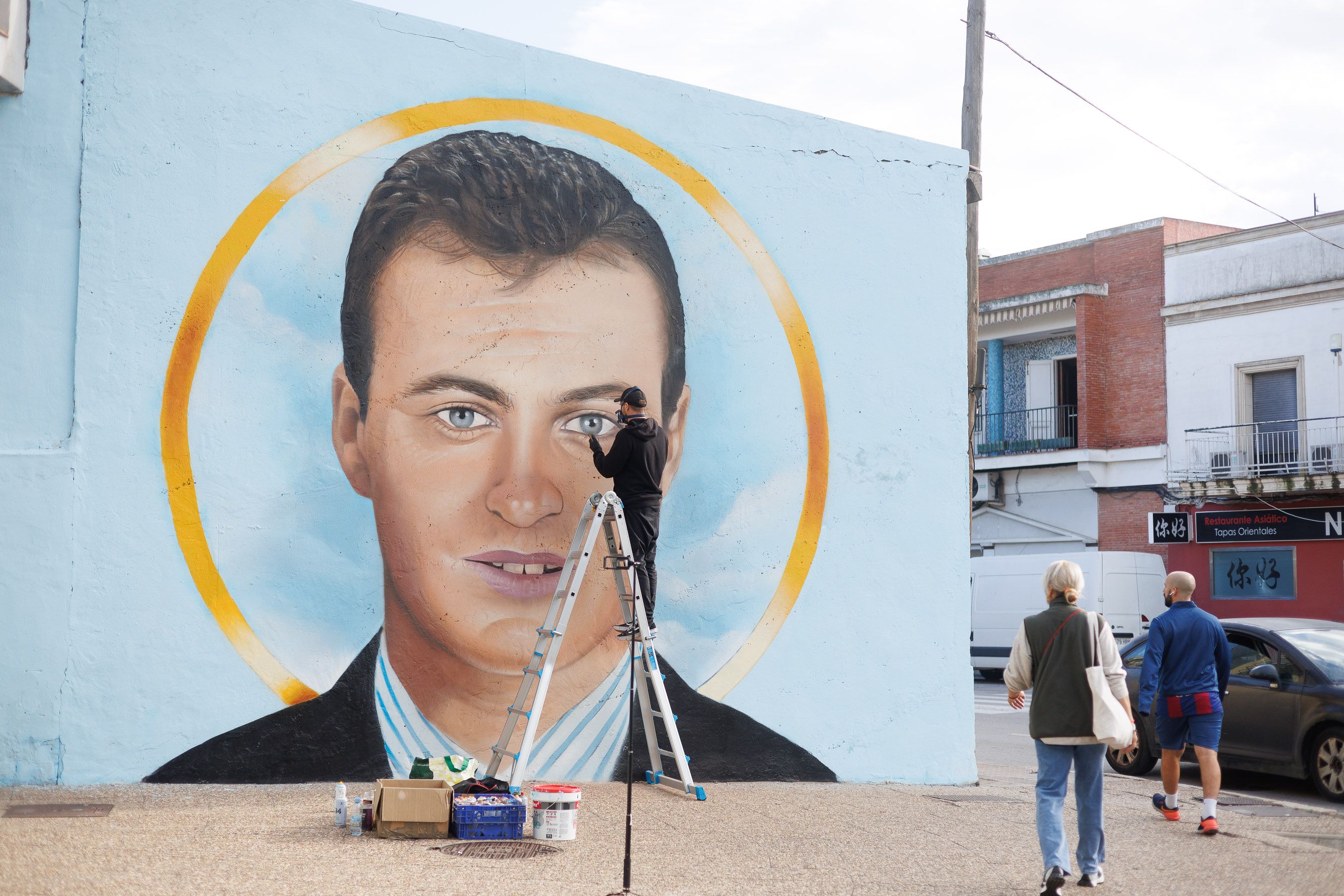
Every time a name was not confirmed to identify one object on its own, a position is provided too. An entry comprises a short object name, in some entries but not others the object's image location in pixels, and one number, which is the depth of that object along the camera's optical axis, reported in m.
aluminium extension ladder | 7.75
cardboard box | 6.92
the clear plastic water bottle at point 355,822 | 6.93
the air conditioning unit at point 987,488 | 31.52
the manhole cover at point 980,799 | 9.26
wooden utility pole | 10.82
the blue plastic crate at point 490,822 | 6.98
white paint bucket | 7.05
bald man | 9.11
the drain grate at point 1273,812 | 9.95
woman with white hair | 6.80
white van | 24.31
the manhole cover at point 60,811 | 6.86
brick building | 29.02
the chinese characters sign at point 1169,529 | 27.89
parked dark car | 11.16
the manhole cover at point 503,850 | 6.66
